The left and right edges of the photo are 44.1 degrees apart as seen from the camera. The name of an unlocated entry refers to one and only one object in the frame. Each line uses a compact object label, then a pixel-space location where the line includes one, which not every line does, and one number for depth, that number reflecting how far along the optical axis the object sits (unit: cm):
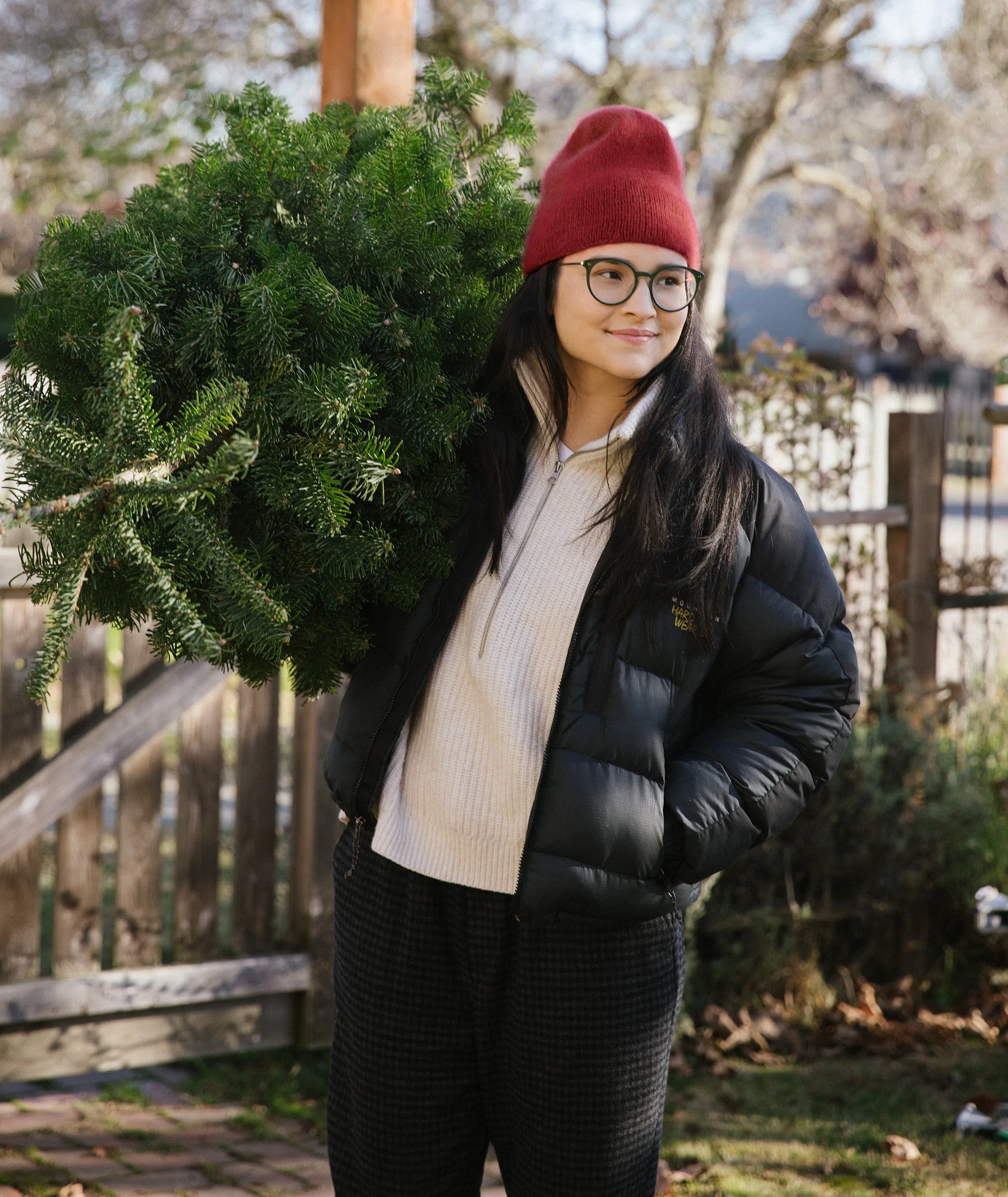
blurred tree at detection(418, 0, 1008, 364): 965
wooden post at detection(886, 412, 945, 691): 436
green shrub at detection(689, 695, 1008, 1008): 392
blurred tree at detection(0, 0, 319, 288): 987
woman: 182
